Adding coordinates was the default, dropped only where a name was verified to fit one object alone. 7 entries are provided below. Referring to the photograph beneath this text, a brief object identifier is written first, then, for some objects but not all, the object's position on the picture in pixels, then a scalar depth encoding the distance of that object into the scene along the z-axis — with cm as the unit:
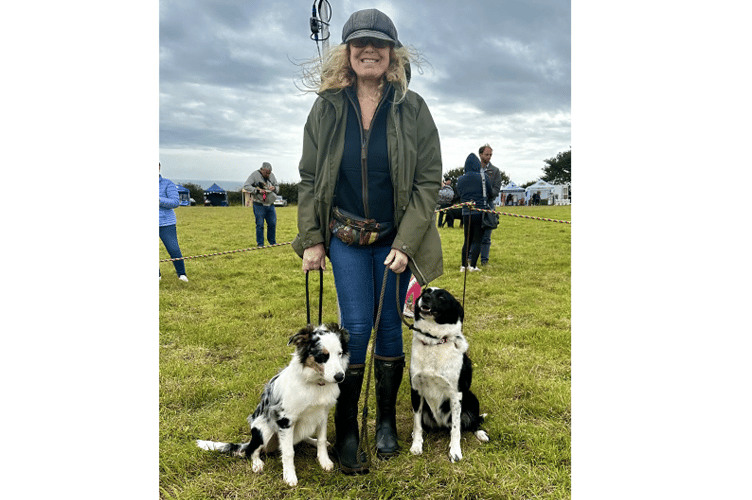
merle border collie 248
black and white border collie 283
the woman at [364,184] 249
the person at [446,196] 1434
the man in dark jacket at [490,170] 813
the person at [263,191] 993
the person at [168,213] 699
